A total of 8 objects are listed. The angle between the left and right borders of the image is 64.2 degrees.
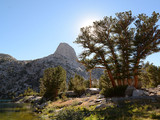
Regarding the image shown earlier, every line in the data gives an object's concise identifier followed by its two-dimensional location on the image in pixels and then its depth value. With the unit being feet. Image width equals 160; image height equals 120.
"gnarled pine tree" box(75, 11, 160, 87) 59.93
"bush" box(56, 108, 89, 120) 28.28
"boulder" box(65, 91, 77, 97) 105.35
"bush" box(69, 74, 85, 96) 100.21
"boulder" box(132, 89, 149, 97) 50.52
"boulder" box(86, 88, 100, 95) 99.56
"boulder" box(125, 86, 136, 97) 51.93
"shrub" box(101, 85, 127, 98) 53.66
